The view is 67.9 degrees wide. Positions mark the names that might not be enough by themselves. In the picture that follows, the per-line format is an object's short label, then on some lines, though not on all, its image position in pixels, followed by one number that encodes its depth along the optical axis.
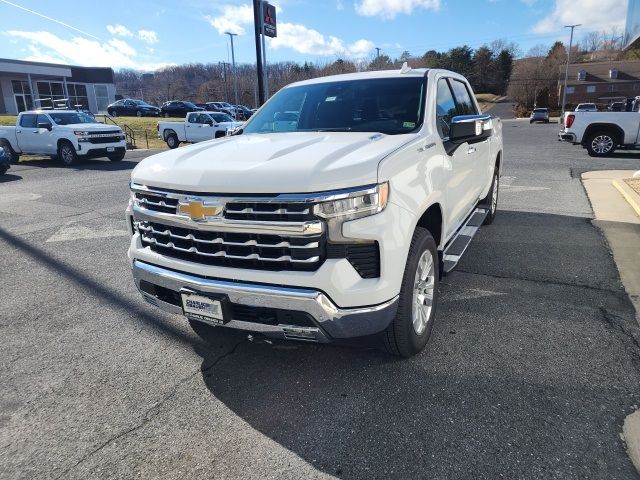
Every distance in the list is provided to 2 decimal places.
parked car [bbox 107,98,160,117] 46.78
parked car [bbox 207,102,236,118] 43.35
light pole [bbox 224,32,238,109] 58.46
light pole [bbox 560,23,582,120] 62.59
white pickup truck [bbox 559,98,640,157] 14.55
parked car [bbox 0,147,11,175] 13.73
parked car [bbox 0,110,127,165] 15.77
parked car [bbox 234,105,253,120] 42.02
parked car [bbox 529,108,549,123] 49.59
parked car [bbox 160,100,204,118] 47.38
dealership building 41.98
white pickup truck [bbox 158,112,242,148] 22.03
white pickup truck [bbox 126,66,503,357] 2.55
